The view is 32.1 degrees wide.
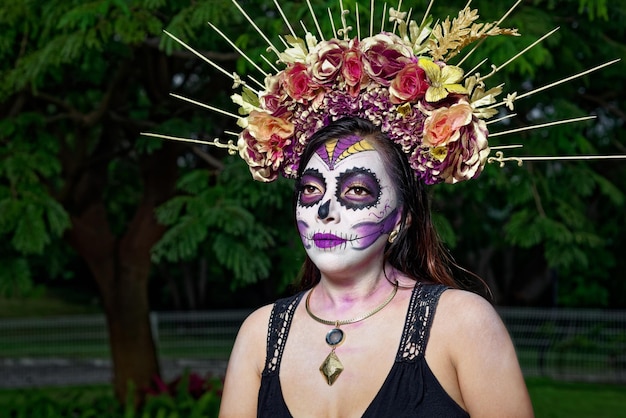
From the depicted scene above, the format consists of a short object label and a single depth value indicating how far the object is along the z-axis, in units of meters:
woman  3.11
